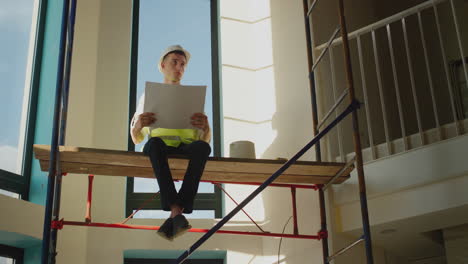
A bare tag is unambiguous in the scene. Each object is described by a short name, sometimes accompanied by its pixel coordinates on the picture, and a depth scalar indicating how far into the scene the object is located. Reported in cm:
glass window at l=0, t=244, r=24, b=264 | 450
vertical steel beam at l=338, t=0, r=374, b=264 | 354
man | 336
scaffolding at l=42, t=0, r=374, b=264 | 336
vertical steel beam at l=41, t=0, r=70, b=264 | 327
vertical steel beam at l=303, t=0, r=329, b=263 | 429
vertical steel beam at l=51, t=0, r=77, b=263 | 371
